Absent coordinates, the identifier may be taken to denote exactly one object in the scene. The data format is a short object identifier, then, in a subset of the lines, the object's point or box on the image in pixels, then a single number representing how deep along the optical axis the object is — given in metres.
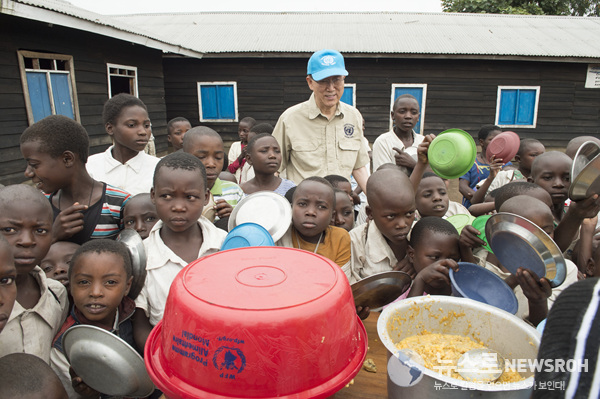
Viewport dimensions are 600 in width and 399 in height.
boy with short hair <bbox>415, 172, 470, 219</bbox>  3.02
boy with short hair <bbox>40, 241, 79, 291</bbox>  2.07
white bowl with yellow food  1.10
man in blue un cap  3.68
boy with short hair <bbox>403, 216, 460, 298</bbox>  1.96
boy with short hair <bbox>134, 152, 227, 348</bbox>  1.91
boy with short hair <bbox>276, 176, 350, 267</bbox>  2.32
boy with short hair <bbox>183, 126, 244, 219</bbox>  3.05
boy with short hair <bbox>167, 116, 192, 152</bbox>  5.55
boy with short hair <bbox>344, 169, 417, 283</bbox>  2.23
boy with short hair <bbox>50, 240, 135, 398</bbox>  1.76
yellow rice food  1.29
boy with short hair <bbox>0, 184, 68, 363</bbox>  1.63
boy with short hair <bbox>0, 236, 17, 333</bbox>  1.35
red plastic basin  0.92
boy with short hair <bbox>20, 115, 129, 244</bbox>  2.21
